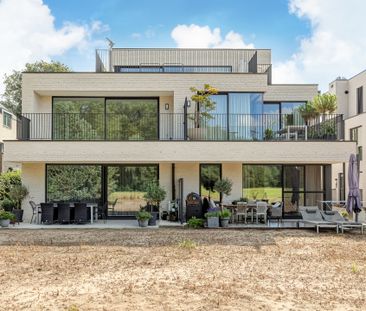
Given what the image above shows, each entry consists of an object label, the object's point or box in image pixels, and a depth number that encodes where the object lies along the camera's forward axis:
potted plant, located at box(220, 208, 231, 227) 17.12
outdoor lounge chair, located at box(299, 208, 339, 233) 16.58
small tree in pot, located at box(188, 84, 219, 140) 19.02
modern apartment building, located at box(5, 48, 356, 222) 19.89
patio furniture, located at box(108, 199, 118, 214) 20.59
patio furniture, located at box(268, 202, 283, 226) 18.00
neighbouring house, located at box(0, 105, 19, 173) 32.91
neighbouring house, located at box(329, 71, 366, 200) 31.81
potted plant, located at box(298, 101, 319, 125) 20.45
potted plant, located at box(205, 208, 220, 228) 17.03
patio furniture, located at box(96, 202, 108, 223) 20.14
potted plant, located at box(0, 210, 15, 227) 17.29
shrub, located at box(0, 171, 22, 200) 23.01
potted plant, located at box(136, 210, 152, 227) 17.40
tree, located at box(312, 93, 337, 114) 20.11
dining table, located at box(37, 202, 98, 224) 18.56
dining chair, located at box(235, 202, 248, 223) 17.92
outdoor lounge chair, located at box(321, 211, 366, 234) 16.01
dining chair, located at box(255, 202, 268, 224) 17.67
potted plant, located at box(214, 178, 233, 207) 18.73
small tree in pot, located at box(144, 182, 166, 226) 17.82
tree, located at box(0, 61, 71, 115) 48.50
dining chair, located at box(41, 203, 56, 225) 18.11
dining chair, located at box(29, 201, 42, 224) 18.64
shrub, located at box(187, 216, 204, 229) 17.05
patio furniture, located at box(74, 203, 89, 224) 18.16
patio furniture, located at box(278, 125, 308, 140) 19.34
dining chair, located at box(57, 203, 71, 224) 18.12
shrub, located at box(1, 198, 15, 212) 19.27
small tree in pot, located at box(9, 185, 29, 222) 18.64
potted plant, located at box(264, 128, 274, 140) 19.69
